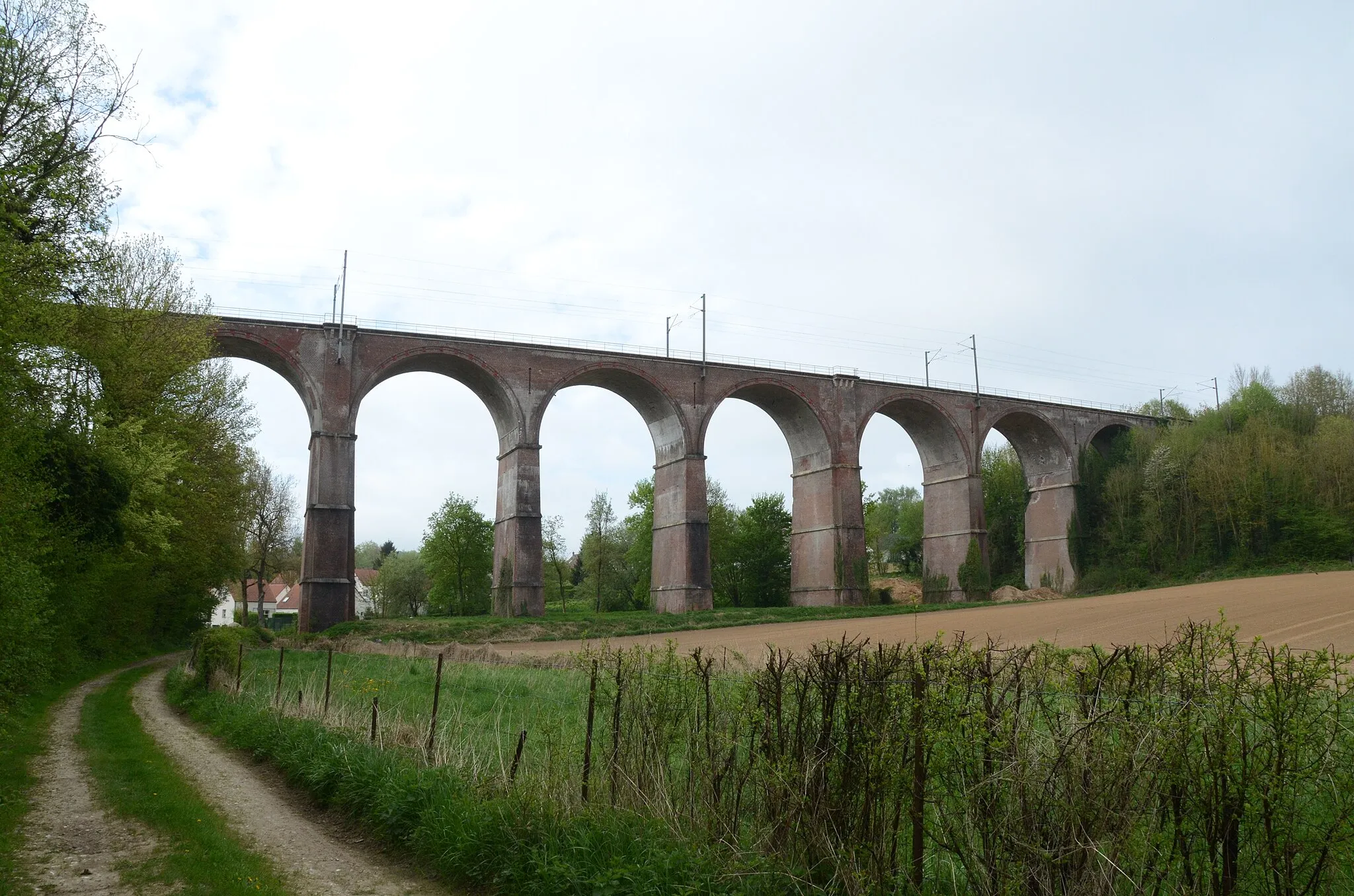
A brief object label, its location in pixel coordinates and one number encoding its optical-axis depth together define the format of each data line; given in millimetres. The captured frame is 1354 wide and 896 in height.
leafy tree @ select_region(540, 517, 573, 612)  54038
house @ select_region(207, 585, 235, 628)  77069
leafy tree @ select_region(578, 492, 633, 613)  54250
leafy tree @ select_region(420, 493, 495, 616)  52000
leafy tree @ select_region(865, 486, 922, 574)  63531
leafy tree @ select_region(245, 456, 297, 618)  42719
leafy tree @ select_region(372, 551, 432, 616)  62531
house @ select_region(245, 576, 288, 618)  83250
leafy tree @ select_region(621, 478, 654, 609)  53688
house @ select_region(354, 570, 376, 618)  81488
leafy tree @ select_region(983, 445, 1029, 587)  48938
